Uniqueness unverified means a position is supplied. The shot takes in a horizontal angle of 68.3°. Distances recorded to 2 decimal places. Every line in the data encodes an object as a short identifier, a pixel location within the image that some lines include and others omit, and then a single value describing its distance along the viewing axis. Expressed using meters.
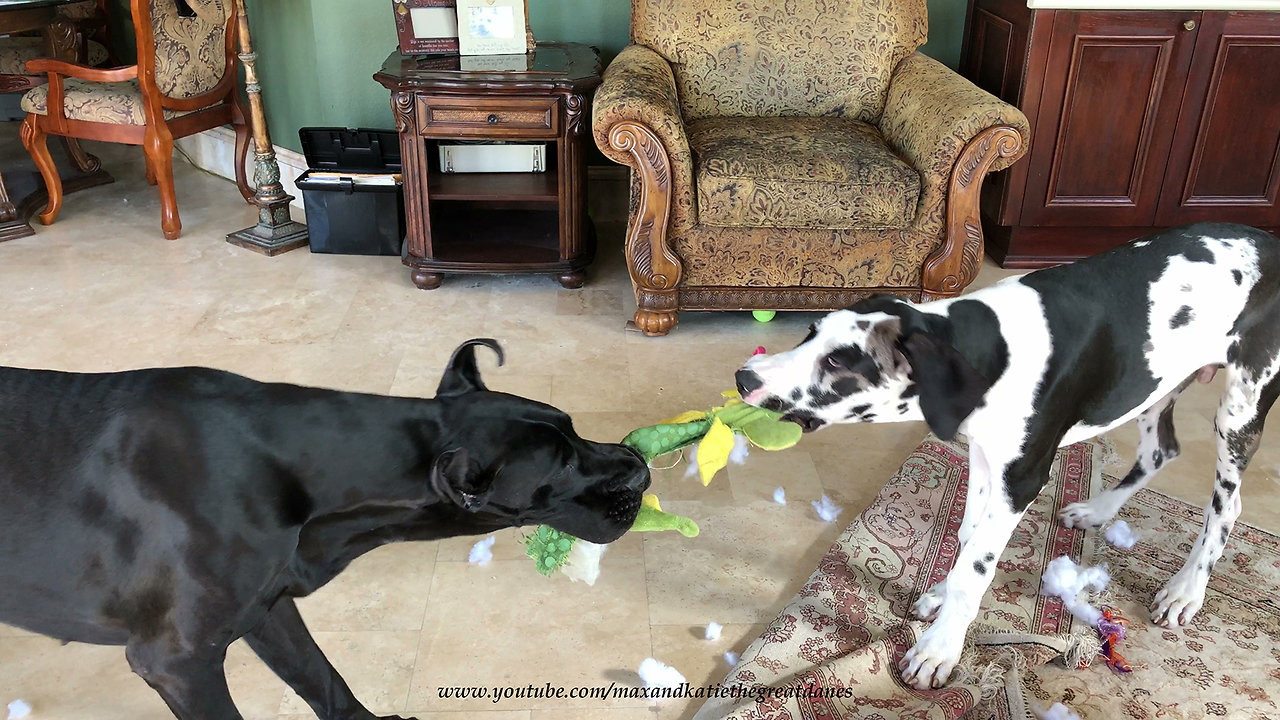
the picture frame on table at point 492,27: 3.49
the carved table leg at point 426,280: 3.56
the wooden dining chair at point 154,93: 3.78
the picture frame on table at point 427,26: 3.49
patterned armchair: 2.98
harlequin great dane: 1.56
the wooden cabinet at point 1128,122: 3.45
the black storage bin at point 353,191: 3.76
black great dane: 1.24
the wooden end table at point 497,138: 3.29
